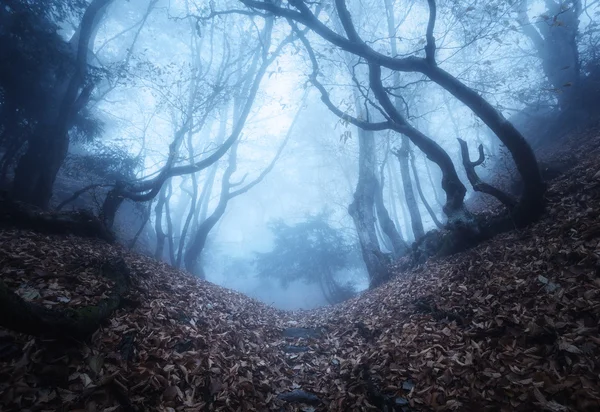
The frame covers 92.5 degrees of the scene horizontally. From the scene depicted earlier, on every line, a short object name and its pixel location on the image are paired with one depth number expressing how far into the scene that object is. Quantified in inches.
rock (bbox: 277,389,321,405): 178.5
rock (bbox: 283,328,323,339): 305.1
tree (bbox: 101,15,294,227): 401.4
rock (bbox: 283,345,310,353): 262.1
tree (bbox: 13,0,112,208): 366.6
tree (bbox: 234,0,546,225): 256.2
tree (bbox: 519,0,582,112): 583.5
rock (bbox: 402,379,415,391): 159.9
